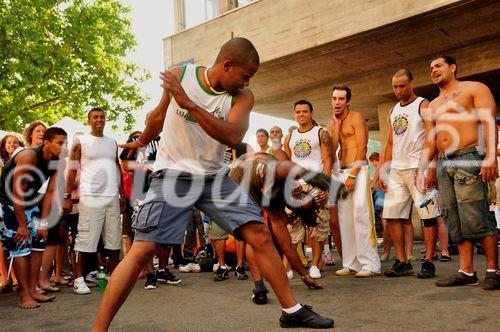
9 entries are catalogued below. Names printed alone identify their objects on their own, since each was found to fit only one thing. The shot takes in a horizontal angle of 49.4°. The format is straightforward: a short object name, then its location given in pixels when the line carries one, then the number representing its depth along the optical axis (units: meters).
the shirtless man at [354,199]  6.29
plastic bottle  6.33
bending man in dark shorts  5.04
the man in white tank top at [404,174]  6.03
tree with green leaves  19.00
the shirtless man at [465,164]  4.92
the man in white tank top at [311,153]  6.61
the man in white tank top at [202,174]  3.10
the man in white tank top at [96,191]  6.45
